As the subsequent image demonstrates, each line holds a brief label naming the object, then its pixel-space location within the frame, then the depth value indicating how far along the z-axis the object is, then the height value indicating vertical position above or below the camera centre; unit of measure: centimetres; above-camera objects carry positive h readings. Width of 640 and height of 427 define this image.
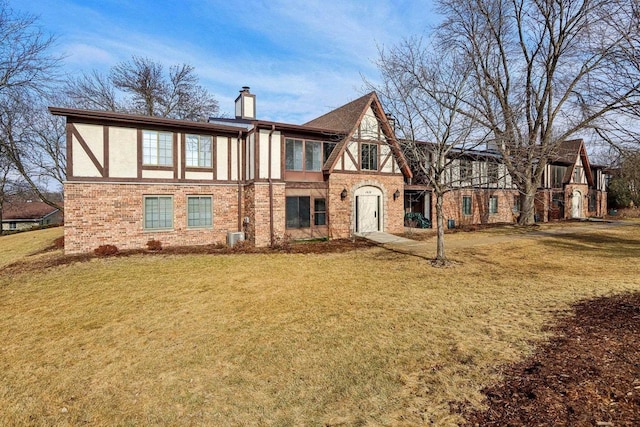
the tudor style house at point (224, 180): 1315 +162
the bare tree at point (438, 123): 1080 +306
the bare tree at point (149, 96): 2578 +1016
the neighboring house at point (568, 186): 2919 +231
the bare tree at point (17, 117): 2030 +715
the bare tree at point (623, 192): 3438 +201
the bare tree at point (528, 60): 1839 +1036
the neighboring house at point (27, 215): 4598 +20
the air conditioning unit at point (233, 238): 1499 -110
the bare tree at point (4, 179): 2540 +327
